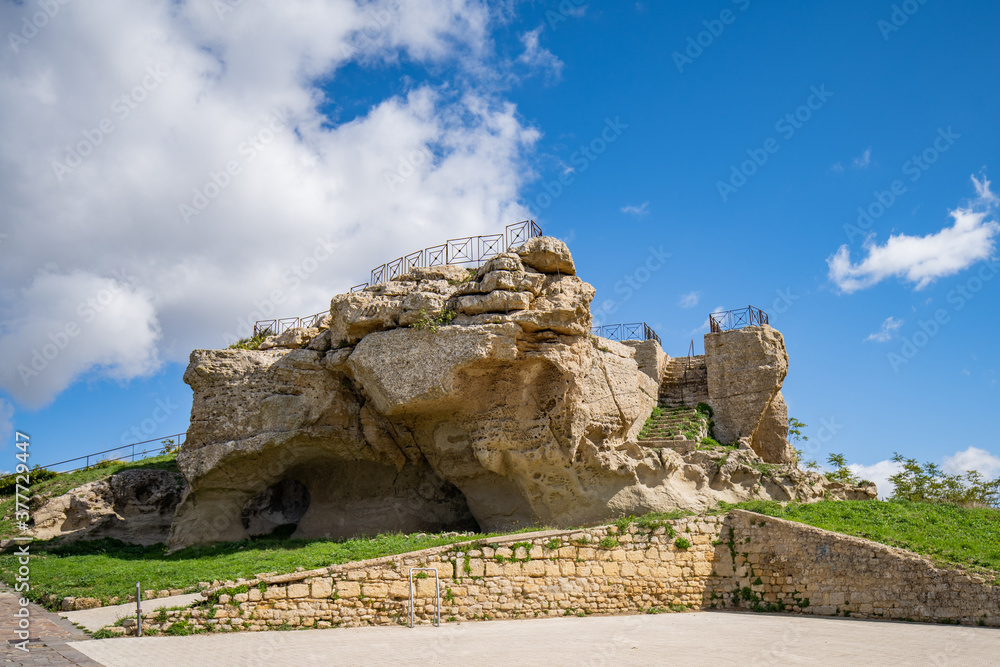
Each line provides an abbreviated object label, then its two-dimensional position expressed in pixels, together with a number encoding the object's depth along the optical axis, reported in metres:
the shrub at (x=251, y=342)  24.67
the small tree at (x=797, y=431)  25.28
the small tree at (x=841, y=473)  22.52
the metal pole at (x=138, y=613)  12.08
